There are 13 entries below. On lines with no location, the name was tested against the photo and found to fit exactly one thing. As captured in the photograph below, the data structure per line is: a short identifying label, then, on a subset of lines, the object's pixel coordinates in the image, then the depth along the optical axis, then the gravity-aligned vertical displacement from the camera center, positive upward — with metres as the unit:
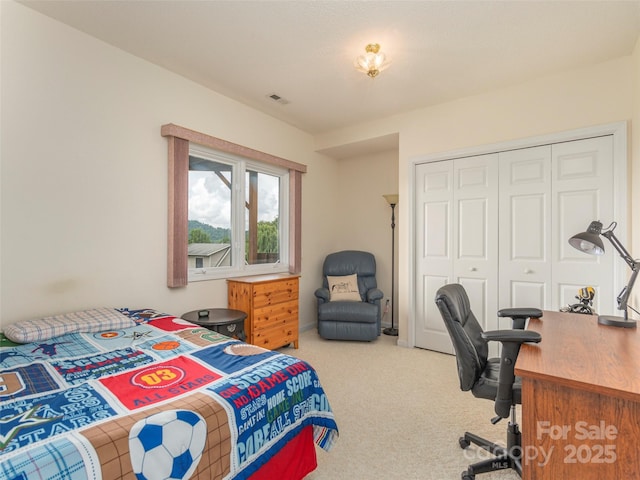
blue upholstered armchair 3.76 -0.74
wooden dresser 3.18 -0.69
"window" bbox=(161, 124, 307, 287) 2.88 +0.34
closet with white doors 2.71 +0.14
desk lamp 1.66 -0.05
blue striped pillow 1.81 -0.52
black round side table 2.62 -0.67
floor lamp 4.40 -0.21
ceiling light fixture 2.41 +1.41
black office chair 1.41 -0.64
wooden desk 1.03 -0.59
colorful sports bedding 0.92 -0.60
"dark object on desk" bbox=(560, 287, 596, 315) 2.40 -0.49
